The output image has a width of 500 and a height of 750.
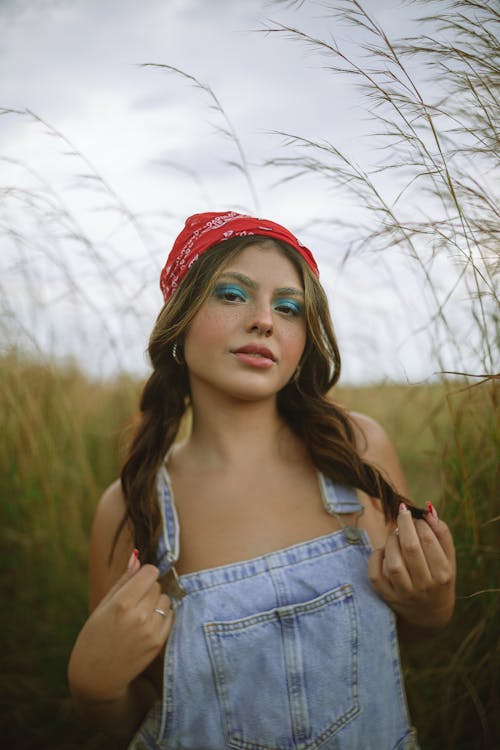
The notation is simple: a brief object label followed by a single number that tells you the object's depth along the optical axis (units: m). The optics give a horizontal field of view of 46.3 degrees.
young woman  1.51
